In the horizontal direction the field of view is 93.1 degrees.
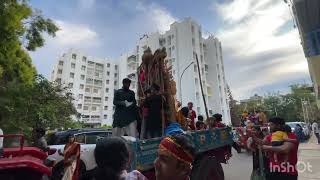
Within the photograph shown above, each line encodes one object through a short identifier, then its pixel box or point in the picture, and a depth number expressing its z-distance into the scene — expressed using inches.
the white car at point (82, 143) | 110.5
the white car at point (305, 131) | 430.6
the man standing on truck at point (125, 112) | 106.2
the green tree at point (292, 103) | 1228.3
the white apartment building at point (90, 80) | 1228.3
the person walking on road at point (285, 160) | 77.0
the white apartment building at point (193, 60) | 973.9
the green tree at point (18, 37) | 171.9
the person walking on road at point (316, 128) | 401.0
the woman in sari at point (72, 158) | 62.1
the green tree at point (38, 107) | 235.3
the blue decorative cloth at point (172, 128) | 94.5
